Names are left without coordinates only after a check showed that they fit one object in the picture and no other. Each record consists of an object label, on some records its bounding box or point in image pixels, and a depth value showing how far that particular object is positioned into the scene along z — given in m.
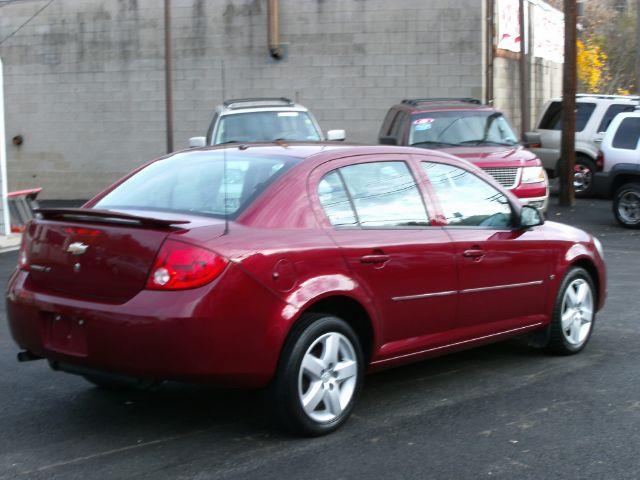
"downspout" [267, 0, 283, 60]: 22.20
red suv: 14.23
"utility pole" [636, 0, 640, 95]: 26.24
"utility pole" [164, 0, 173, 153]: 21.52
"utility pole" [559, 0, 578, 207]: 18.39
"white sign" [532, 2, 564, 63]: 27.30
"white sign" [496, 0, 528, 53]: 22.88
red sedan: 4.97
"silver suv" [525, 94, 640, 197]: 20.72
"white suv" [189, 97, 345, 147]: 15.26
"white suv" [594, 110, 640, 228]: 16.25
